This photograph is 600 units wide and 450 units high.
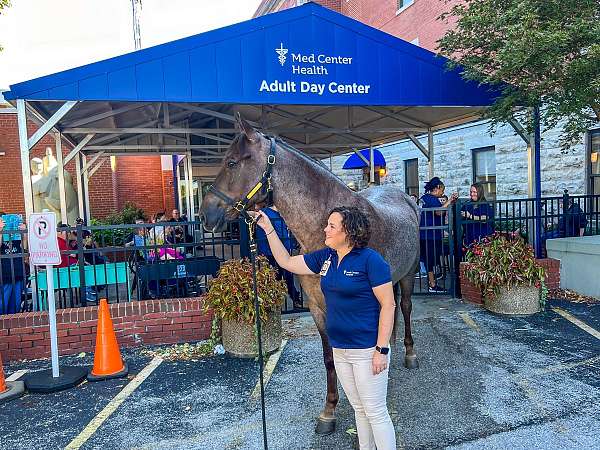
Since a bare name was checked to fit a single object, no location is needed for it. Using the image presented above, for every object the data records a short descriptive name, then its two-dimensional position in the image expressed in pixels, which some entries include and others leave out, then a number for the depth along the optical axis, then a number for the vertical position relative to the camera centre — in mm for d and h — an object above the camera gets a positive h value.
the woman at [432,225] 7941 -410
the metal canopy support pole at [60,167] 10184 +1053
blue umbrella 16297 +1468
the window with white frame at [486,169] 14336 +915
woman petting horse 2711 -620
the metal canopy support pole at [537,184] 7895 +222
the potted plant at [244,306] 5383 -1110
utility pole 23219 +9268
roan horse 3244 +60
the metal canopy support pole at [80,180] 12455 +949
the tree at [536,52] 6113 +1954
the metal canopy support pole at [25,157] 6285 +817
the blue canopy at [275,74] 6531 +2048
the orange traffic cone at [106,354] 4984 -1479
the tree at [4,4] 10416 +4764
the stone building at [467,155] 11125 +1320
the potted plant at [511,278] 6613 -1127
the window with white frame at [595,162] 10680 +709
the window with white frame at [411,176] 18597 +1025
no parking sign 4801 -207
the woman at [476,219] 7824 -330
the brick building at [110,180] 17156 +1382
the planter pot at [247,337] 5406 -1474
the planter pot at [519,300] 6641 -1435
